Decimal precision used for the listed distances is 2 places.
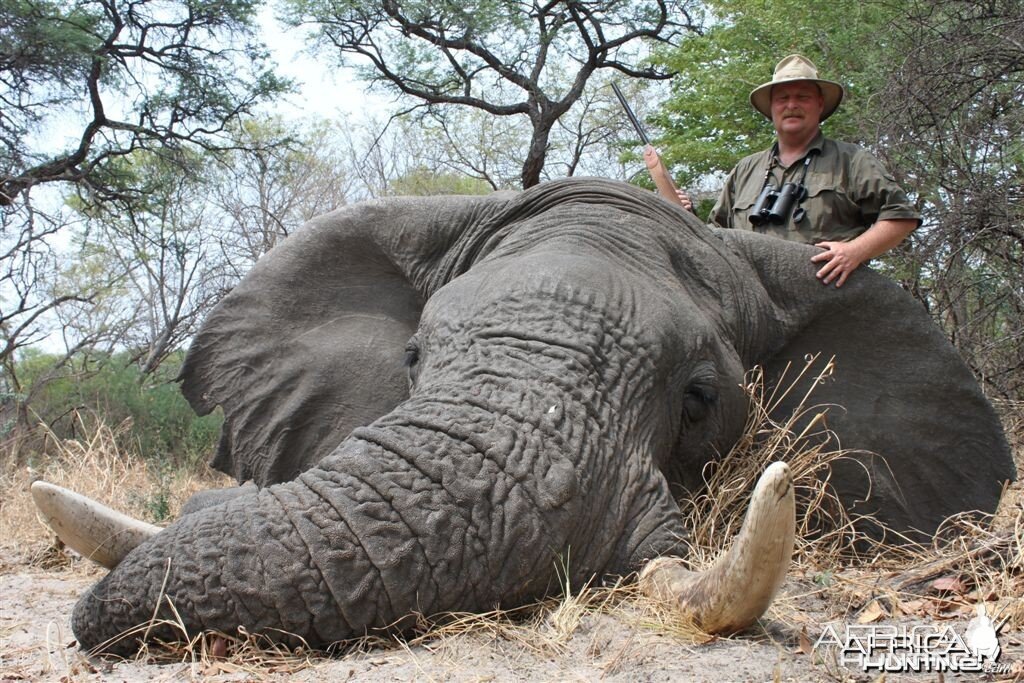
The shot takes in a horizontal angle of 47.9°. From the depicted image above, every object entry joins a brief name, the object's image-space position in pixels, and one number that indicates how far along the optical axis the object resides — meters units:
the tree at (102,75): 13.00
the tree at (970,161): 7.71
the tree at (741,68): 13.38
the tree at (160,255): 14.73
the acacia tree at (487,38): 17.53
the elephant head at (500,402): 2.91
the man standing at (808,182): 5.41
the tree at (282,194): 21.41
